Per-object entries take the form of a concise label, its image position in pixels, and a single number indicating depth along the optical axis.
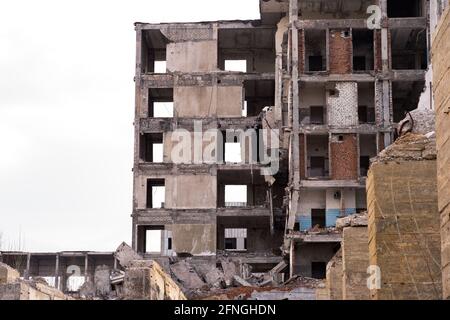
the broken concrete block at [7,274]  22.73
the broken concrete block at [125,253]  48.84
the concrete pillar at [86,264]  57.81
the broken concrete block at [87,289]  43.14
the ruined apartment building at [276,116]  50.22
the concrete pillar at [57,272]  58.24
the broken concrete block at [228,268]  48.17
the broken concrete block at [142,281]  23.94
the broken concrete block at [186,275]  45.92
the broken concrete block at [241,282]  44.83
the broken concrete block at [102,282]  42.69
